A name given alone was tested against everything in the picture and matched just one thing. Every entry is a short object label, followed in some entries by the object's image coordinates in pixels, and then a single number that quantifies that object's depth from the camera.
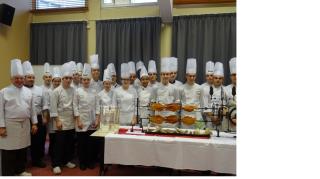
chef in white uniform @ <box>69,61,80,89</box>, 3.51
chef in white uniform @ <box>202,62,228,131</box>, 2.38
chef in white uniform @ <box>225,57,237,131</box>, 2.23
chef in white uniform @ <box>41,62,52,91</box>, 3.56
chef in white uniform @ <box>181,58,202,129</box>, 3.05
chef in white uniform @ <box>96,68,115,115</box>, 3.08
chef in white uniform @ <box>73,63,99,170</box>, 2.98
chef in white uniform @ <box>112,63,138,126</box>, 3.15
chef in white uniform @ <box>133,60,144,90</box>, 3.79
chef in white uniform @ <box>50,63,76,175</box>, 2.90
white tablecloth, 2.12
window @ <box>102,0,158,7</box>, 4.74
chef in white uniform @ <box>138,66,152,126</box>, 3.15
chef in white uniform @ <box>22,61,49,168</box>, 3.12
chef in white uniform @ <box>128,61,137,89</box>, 3.70
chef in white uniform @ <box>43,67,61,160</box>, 3.19
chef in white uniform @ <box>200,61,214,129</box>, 2.83
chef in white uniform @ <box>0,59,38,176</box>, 2.58
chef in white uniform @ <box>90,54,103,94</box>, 3.46
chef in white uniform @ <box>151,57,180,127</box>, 2.95
